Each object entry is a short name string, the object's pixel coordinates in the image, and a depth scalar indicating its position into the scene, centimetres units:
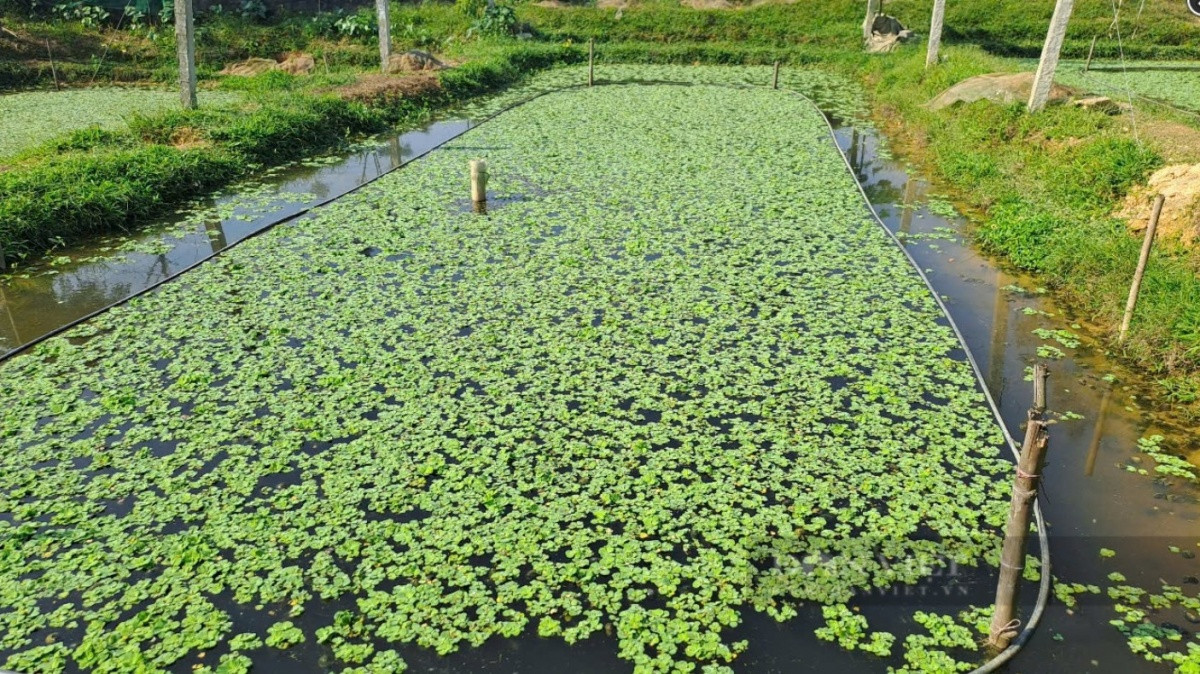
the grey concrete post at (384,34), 1589
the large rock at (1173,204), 659
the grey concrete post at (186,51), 1146
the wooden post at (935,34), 1530
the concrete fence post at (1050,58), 999
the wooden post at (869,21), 2142
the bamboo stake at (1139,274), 546
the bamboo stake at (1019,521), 303
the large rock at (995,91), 1130
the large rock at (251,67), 1833
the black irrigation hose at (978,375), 330
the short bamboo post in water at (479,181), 878
